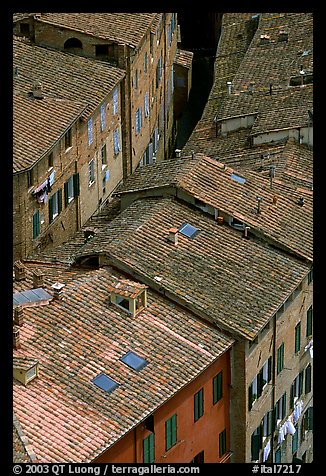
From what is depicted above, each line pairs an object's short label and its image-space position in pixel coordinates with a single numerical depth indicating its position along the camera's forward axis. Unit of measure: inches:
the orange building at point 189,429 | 2544.3
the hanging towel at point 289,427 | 2935.5
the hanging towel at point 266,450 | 2871.6
